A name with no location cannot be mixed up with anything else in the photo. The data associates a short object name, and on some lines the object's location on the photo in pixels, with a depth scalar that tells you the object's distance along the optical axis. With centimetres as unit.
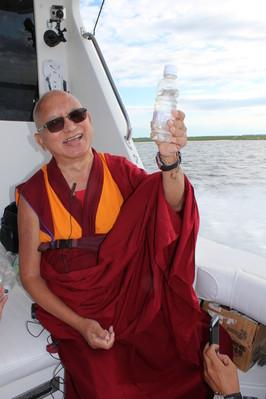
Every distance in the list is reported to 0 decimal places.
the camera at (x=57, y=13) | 256
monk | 137
